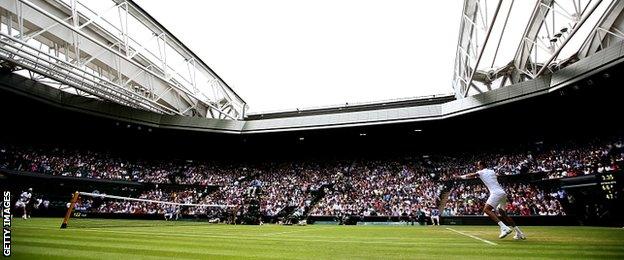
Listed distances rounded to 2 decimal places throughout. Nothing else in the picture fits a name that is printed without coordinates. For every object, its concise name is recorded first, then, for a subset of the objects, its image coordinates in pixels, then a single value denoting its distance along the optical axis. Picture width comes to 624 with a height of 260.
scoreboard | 17.43
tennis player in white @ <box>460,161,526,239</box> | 10.30
